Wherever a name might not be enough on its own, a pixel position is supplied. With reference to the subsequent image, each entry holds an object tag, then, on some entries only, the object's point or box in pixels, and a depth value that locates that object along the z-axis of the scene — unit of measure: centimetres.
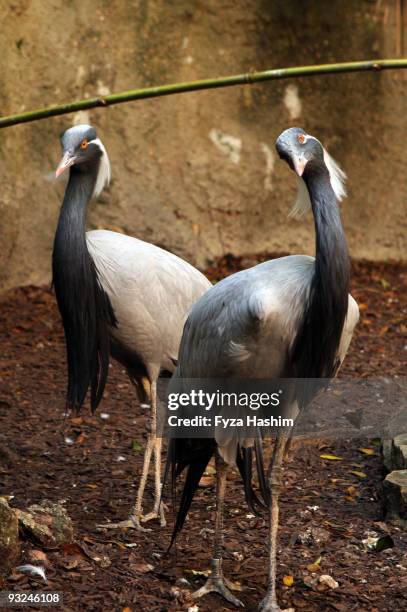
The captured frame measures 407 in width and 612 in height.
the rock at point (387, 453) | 928
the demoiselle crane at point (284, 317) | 682
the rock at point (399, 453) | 887
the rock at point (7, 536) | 694
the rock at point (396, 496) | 835
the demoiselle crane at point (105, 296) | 904
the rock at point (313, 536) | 836
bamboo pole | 770
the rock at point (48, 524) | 739
